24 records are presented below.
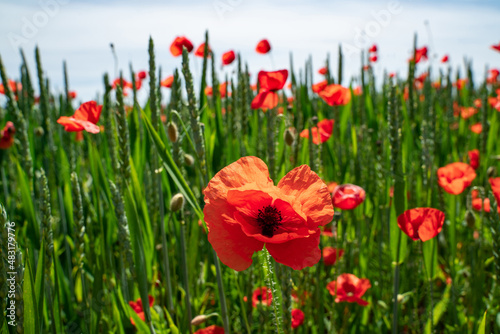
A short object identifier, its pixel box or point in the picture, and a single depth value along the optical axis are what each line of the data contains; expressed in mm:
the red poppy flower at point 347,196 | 1182
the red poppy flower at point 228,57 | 2590
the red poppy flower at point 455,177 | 1334
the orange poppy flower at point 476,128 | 2482
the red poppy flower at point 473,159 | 1859
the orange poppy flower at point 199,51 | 2090
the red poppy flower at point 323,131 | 1446
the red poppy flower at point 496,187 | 1023
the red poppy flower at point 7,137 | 1874
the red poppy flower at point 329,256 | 1372
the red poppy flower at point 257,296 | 1374
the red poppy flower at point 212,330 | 1112
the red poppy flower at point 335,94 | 1718
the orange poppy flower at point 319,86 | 1969
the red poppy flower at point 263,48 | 2510
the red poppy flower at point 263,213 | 590
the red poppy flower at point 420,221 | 920
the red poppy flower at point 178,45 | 1807
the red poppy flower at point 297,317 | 1134
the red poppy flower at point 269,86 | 1220
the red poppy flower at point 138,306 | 1198
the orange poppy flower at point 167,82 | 2318
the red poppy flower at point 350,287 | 1227
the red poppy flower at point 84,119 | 1080
